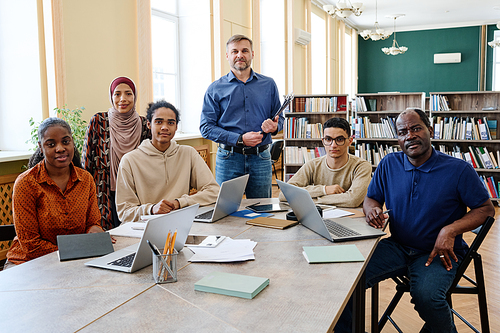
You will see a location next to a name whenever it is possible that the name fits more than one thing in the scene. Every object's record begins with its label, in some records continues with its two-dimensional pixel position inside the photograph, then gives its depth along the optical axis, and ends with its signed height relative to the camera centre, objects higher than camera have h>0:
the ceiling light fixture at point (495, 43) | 11.30 +2.09
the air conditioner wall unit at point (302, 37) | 8.96 +1.91
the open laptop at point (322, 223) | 1.81 -0.47
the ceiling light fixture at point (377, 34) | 10.33 +2.21
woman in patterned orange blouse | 1.91 -0.33
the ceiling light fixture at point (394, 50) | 11.87 +2.08
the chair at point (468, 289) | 1.90 -0.77
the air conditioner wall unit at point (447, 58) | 13.79 +2.11
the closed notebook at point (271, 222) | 2.04 -0.48
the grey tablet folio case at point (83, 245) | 1.60 -0.45
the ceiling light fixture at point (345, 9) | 7.28 +1.99
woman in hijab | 2.86 -0.09
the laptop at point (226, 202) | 2.11 -0.39
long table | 1.08 -0.49
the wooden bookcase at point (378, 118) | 6.18 +0.08
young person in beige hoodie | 2.34 -0.26
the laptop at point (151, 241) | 1.37 -0.39
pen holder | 1.34 -0.44
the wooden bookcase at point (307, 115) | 5.98 +0.14
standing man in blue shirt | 2.90 +0.05
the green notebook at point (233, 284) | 1.24 -0.48
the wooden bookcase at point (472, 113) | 5.85 +0.13
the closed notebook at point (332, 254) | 1.54 -0.49
